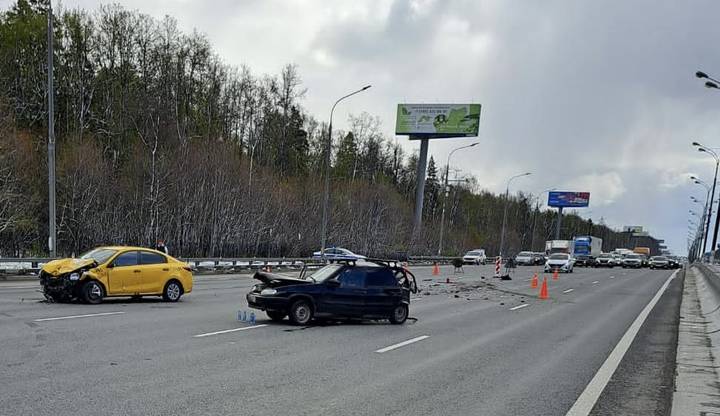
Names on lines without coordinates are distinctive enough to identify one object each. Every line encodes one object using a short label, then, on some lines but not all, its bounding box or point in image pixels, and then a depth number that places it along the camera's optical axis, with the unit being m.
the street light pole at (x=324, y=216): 37.46
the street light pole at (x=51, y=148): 23.27
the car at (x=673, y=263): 79.20
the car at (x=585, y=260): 77.94
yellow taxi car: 15.68
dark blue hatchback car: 13.87
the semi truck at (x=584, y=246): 81.31
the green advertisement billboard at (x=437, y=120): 69.69
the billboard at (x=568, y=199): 113.38
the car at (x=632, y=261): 75.12
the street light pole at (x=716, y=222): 67.73
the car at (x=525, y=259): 73.97
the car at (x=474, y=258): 70.31
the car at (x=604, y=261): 77.56
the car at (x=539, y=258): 77.88
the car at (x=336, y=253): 43.87
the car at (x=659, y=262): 76.62
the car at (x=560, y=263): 51.16
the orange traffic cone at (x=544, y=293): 25.52
